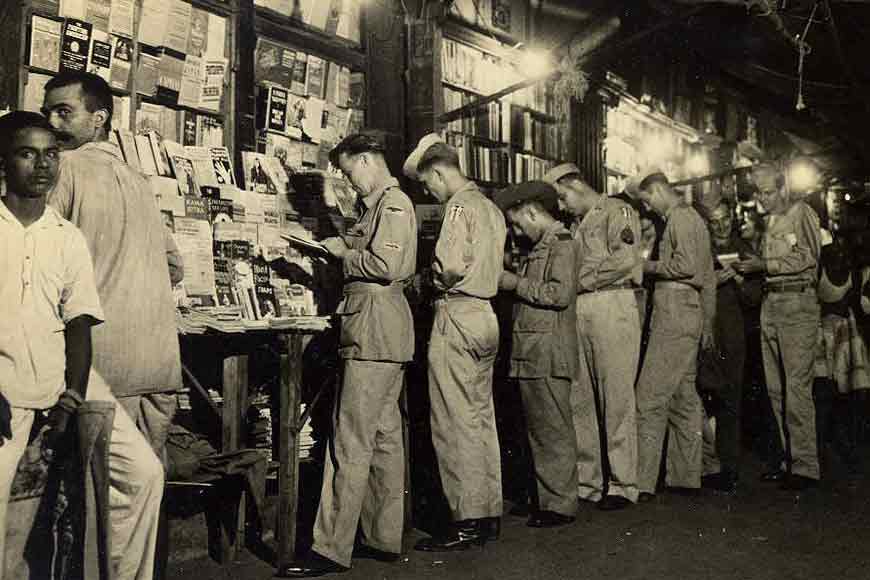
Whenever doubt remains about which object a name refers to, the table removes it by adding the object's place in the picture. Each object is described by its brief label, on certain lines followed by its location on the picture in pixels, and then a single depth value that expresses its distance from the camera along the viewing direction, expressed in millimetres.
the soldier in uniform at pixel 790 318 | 6359
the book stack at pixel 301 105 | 5992
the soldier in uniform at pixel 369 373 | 4395
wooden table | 4430
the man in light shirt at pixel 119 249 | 3393
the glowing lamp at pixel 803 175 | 13227
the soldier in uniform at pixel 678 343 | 6109
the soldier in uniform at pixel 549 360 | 5305
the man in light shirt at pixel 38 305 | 2865
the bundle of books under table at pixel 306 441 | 5359
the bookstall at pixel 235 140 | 4551
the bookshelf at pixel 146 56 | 4598
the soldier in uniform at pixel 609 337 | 5836
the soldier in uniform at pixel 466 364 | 4801
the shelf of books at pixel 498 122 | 7984
